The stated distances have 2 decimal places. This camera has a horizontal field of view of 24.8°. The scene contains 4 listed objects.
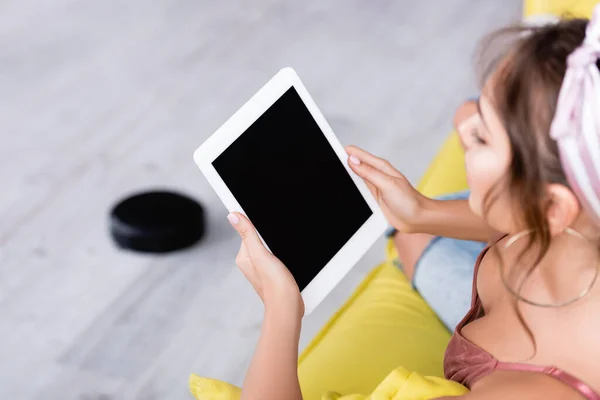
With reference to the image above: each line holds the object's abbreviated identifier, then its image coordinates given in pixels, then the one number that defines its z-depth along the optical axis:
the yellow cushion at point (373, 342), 1.77
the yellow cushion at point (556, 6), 2.25
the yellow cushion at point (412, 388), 1.54
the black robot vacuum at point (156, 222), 2.40
